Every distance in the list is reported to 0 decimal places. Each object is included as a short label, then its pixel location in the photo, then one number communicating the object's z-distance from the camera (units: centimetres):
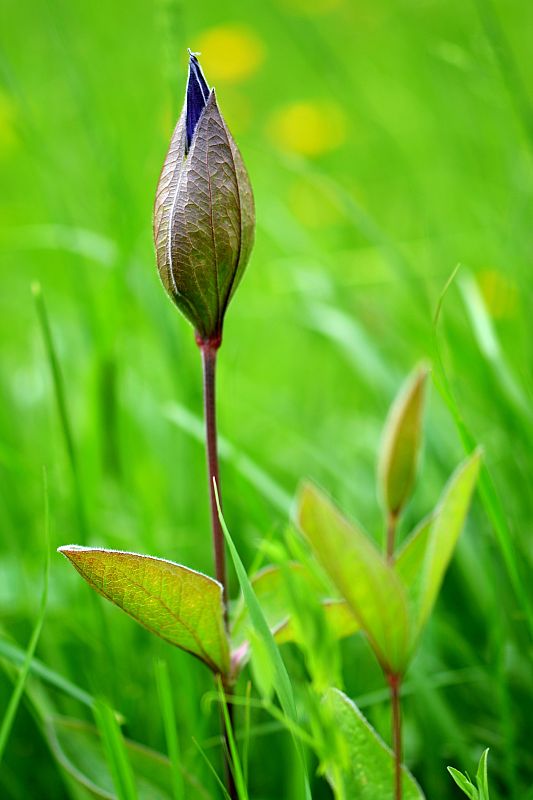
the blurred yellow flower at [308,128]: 213
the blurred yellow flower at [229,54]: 256
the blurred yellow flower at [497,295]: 121
